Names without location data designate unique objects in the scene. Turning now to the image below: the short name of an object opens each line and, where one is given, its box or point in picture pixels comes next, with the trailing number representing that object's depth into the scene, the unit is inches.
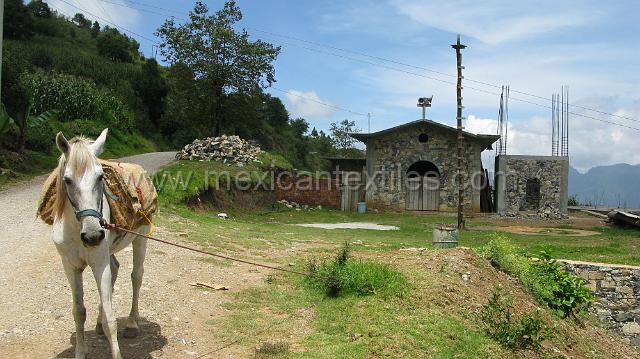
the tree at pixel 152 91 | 2031.1
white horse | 180.5
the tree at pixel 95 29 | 2575.1
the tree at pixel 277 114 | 2527.1
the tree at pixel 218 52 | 1341.0
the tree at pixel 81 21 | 2760.8
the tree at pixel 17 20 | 1941.4
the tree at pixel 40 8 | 2233.4
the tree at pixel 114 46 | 2327.8
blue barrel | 1160.2
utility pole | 880.3
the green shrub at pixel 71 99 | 1268.5
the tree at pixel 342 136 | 2482.8
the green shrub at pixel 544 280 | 434.6
